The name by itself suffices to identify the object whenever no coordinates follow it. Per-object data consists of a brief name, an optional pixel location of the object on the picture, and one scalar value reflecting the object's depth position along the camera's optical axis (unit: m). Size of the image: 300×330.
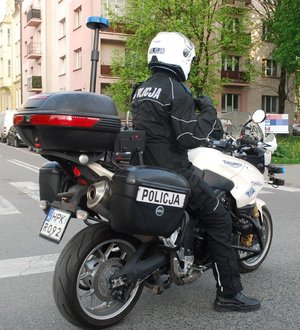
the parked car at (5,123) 32.31
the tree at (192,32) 25.25
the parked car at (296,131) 42.16
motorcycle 2.98
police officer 3.24
